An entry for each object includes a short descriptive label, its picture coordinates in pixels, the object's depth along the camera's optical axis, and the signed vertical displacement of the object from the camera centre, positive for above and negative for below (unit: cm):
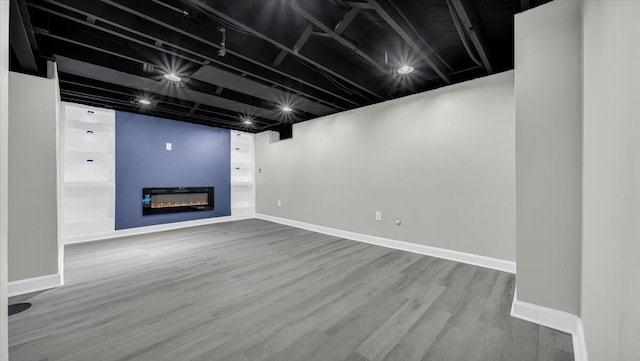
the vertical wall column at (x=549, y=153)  164 +20
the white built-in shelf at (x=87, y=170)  418 +18
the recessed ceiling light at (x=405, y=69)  270 +132
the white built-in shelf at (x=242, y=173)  660 +20
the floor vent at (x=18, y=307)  197 -113
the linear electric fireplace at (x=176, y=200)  500 -48
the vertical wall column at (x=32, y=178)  232 +1
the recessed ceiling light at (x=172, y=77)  293 +134
